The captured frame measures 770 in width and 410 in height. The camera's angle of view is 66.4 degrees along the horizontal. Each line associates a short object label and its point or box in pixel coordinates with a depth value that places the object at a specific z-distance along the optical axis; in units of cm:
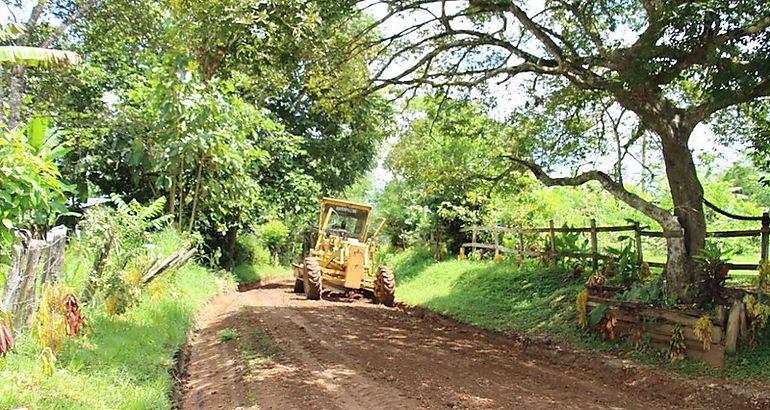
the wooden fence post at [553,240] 1448
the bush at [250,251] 2416
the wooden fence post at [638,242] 1112
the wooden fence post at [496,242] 1722
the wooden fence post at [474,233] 1892
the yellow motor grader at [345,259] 1551
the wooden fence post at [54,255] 666
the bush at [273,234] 3045
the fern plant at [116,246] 838
